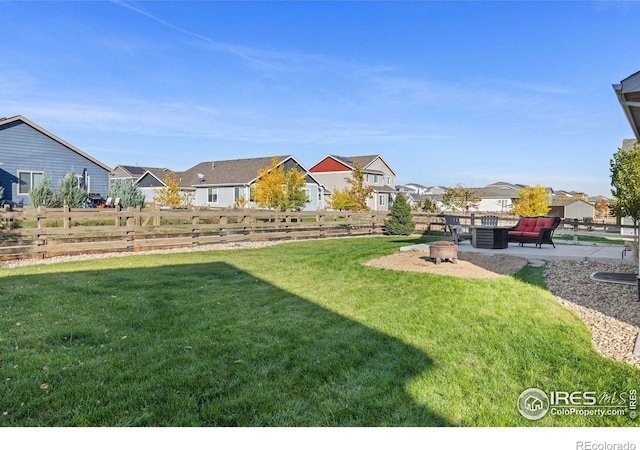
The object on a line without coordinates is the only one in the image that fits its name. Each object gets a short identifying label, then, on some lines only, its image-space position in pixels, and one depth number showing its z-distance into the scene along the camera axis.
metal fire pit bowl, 8.87
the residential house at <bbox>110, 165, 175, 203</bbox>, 43.76
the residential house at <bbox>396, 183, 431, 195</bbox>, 108.68
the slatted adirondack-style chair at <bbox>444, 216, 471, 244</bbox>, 11.77
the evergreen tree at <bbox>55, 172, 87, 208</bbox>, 21.86
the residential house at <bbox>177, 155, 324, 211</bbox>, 37.34
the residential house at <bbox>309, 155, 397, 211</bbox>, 48.06
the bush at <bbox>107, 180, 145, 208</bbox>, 23.73
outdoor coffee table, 11.45
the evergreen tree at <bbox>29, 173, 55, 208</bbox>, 20.66
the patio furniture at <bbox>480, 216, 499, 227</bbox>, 15.77
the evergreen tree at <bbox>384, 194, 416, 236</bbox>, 19.20
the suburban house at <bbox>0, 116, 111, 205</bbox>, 22.91
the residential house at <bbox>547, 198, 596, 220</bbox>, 58.91
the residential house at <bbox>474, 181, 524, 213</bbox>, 68.56
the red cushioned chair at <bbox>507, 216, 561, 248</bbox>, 11.52
